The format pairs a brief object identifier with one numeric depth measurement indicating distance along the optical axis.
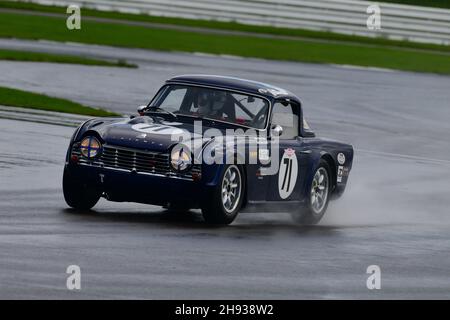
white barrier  41.22
